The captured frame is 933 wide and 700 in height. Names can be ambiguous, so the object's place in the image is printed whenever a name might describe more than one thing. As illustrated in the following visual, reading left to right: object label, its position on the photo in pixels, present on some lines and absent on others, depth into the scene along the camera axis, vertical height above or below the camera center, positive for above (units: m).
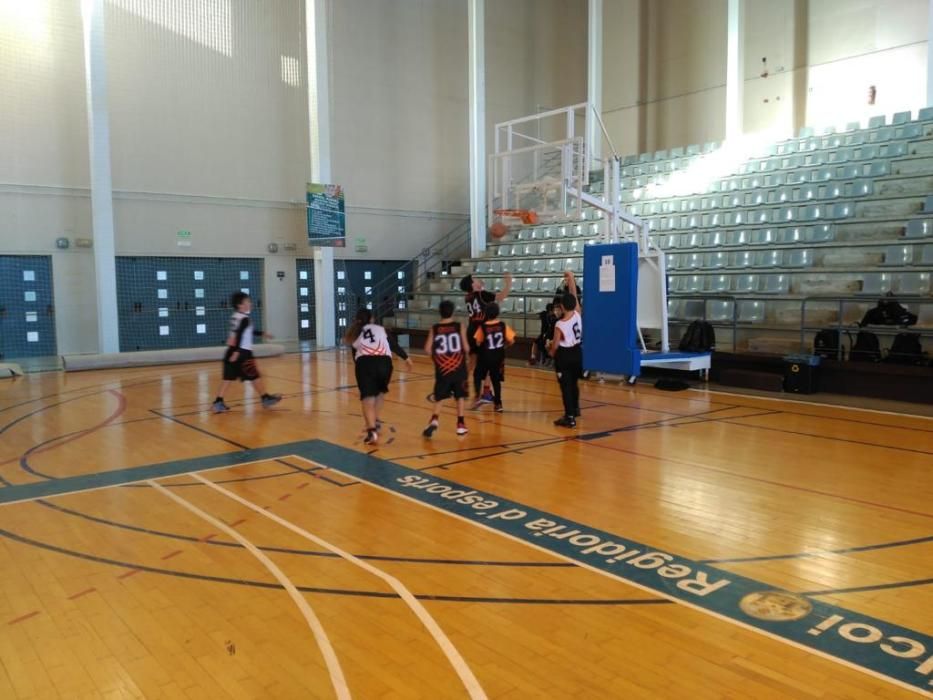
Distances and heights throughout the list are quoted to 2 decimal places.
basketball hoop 12.96 +1.50
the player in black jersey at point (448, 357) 7.93 -0.56
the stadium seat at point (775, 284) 12.91 +0.27
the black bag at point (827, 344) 10.93 -0.64
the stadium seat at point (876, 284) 11.46 +0.23
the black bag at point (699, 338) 11.93 -0.58
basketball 13.53 +1.31
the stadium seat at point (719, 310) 13.12 -0.16
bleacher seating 12.23 +1.28
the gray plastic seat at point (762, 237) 14.33 +1.20
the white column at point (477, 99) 18.81 +5.04
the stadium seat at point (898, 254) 11.84 +0.69
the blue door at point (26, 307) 15.37 +0.01
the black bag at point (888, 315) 10.32 -0.22
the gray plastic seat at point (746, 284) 13.27 +0.29
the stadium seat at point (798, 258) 13.16 +0.73
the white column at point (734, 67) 18.03 +5.54
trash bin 10.67 -1.04
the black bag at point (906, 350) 10.02 -0.68
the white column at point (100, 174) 15.10 +2.69
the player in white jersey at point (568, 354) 8.47 -0.58
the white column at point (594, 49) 20.14 +6.67
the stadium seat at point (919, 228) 12.12 +1.12
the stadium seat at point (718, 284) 13.64 +0.30
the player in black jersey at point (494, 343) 9.24 -0.49
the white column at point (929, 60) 14.78 +4.66
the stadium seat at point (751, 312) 12.70 -0.20
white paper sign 10.42 +0.38
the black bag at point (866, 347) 10.47 -0.67
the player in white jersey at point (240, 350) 9.55 -0.57
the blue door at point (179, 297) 16.83 +0.20
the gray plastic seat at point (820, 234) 13.50 +1.17
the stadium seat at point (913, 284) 10.99 +0.22
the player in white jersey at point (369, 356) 7.62 -0.52
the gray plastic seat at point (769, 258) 13.43 +0.74
